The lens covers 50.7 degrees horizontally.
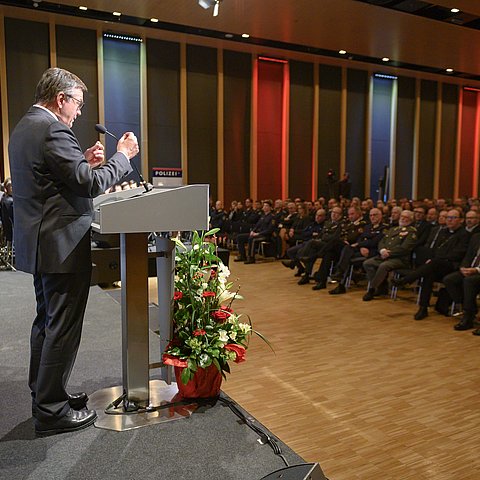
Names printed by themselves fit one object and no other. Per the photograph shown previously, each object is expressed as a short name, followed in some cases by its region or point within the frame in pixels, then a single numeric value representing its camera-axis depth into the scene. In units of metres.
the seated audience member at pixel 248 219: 10.12
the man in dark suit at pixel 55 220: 1.91
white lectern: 1.96
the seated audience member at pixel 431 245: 5.96
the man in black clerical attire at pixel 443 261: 5.40
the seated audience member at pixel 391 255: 6.09
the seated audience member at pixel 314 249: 6.98
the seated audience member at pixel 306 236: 7.51
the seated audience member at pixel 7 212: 6.73
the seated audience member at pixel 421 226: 6.21
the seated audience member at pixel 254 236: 9.22
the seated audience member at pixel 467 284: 4.91
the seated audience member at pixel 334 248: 6.84
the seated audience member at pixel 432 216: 7.30
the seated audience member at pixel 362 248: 6.57
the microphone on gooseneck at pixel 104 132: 2.08
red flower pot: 2.36
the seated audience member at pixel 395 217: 7.09
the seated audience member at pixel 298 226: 8.59
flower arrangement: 2.30
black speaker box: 1.56
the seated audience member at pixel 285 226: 9.25
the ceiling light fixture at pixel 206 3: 7.44
